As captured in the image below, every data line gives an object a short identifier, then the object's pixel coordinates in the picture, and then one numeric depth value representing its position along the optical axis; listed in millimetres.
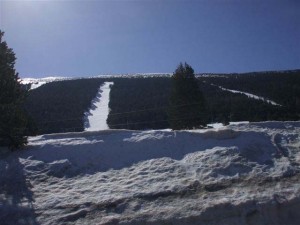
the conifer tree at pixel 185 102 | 20465
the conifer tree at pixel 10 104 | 8272
